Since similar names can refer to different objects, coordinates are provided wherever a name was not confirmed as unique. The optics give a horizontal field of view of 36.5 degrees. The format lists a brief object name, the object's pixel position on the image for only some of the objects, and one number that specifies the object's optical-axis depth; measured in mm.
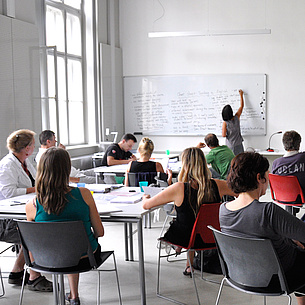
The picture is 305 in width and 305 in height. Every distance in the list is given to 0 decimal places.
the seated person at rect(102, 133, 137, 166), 6395
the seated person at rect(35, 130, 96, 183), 5113
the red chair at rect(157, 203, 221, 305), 3248
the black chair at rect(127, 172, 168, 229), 4992
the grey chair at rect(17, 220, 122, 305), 2600
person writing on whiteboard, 8164
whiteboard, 8555
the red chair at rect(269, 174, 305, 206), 4824
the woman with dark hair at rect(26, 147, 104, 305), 2709
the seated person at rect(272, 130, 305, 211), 4961
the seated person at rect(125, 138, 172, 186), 5027
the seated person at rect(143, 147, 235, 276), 3346
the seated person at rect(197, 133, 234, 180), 5430
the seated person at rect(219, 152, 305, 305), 2293
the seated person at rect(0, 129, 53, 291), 3734
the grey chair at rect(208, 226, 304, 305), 2309
